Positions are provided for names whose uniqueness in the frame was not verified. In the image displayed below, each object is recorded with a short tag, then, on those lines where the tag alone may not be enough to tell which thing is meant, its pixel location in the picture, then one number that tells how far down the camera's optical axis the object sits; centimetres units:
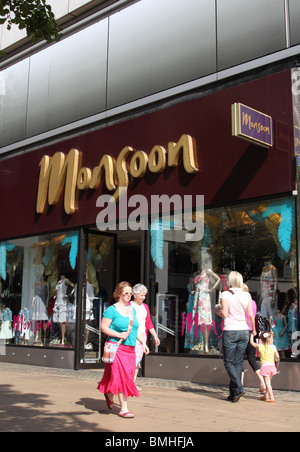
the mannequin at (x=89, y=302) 1302
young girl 791
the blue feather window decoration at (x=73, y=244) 1330
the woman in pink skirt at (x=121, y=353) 659
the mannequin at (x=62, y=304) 1338
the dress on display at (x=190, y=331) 1078
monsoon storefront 970
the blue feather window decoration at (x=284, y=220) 950
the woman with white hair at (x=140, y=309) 905
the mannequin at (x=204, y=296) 1070
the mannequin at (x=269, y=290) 970
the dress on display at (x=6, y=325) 1507
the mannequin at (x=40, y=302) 1413
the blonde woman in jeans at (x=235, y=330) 781
